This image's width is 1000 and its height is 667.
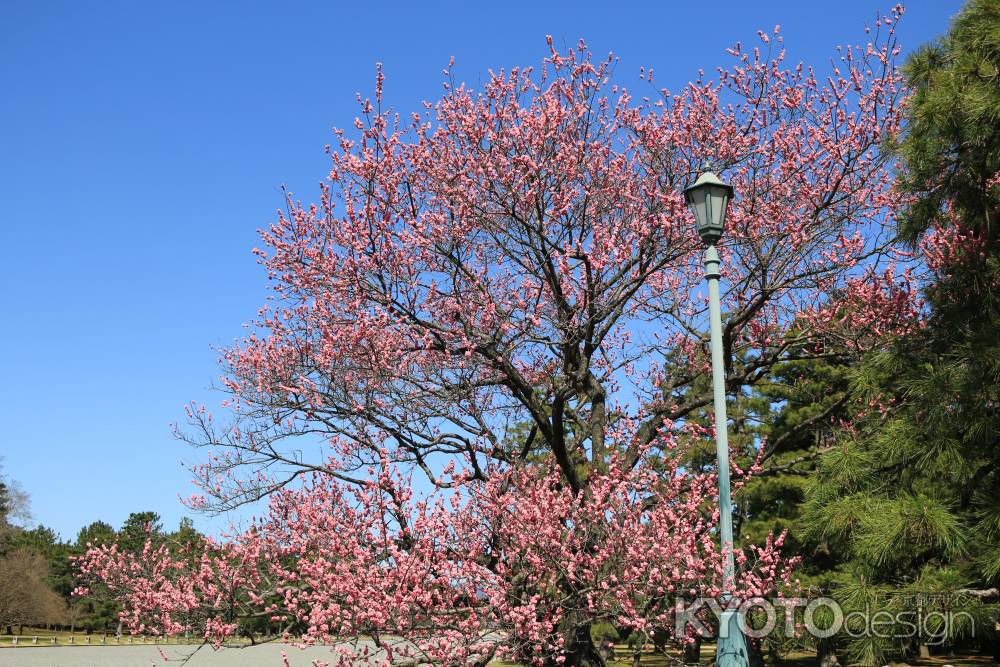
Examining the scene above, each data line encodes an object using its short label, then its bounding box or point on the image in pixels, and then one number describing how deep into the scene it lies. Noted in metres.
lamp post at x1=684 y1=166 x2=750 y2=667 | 6.39
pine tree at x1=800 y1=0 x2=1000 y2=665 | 7.45
